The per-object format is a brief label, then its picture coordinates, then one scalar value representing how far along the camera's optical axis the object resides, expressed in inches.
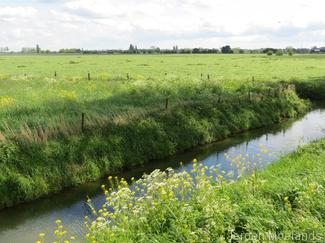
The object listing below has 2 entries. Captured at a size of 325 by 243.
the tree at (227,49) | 7368.1
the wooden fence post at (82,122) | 650.8
